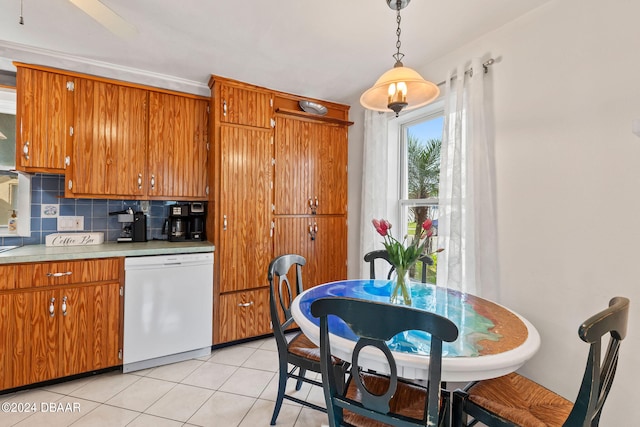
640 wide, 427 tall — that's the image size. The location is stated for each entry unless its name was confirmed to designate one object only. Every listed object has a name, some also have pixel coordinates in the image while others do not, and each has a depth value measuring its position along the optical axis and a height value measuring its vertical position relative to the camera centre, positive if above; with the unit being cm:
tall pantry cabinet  269 +19
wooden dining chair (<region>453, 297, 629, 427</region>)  88 -78
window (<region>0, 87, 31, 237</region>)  239 +25
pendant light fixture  145 +68
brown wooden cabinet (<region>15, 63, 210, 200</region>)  228 +67
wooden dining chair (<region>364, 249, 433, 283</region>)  221 -34
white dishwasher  230 -80
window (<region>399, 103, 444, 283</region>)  259 +42
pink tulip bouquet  149 -21
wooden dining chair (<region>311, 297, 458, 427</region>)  94 -53
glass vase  151 -38
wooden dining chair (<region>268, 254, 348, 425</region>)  160 -79
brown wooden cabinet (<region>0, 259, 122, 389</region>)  198 -83
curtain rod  196 +103
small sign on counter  243 -24
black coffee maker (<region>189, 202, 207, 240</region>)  281 -7
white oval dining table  102 -51
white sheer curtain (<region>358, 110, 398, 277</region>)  287 +35
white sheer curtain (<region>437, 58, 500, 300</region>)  194 +15
